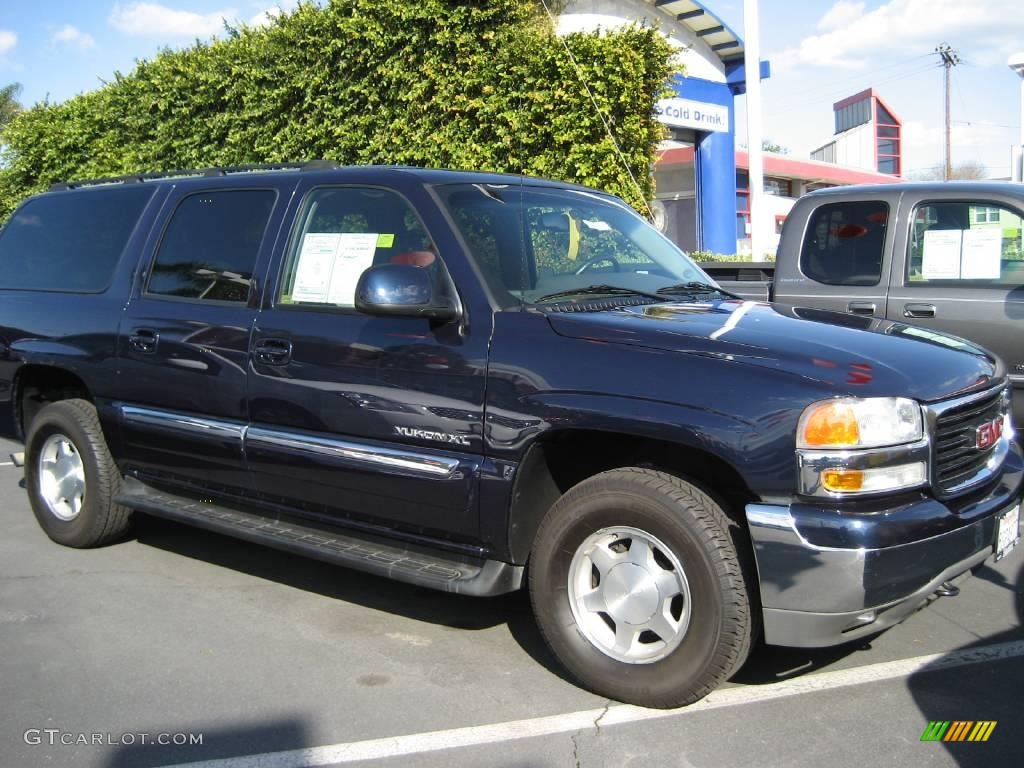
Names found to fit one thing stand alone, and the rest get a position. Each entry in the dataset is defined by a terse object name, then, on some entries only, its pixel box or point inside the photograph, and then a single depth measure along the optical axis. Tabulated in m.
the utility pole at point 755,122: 15.11
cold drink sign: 18.28
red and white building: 27.92
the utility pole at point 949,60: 54.25
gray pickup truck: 5.75
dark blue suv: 3.16
